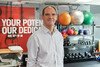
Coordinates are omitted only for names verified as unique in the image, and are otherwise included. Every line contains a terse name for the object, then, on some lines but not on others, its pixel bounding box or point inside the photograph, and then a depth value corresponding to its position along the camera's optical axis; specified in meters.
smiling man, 2.19
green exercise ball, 5.80
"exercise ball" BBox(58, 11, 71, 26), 5.46
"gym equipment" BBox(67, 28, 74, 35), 5.83
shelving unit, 5.96
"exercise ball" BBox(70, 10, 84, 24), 5.58
